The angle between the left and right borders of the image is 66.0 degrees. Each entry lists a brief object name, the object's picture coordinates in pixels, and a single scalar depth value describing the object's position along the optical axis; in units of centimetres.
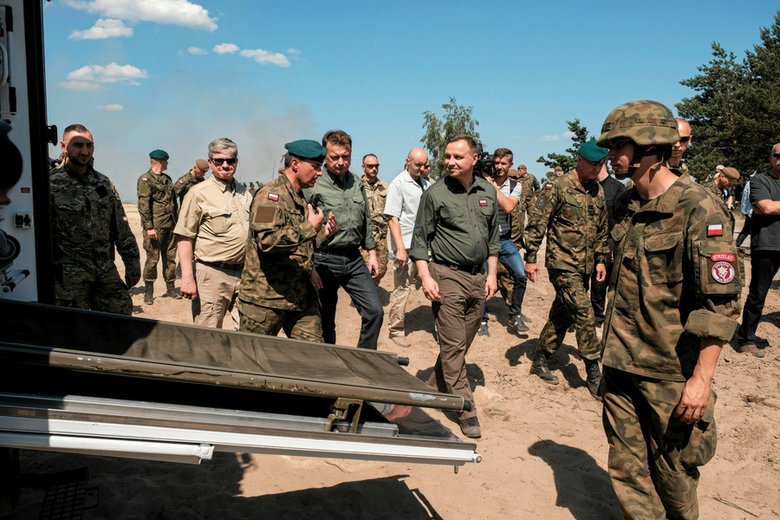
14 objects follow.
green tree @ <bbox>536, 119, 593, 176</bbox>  3175
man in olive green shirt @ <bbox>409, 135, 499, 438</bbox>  468
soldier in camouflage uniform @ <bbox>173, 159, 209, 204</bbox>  1035
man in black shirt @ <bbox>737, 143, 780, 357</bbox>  649
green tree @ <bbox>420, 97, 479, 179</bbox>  4050
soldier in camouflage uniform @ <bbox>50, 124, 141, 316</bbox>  450
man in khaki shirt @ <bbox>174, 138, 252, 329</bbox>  482
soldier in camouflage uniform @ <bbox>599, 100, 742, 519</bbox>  257
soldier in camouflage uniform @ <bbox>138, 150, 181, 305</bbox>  931
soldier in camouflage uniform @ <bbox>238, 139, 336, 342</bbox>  395
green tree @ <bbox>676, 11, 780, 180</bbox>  3207
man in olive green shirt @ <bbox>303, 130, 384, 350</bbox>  492
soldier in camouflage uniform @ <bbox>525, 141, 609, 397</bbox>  544
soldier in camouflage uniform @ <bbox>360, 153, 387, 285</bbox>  828
